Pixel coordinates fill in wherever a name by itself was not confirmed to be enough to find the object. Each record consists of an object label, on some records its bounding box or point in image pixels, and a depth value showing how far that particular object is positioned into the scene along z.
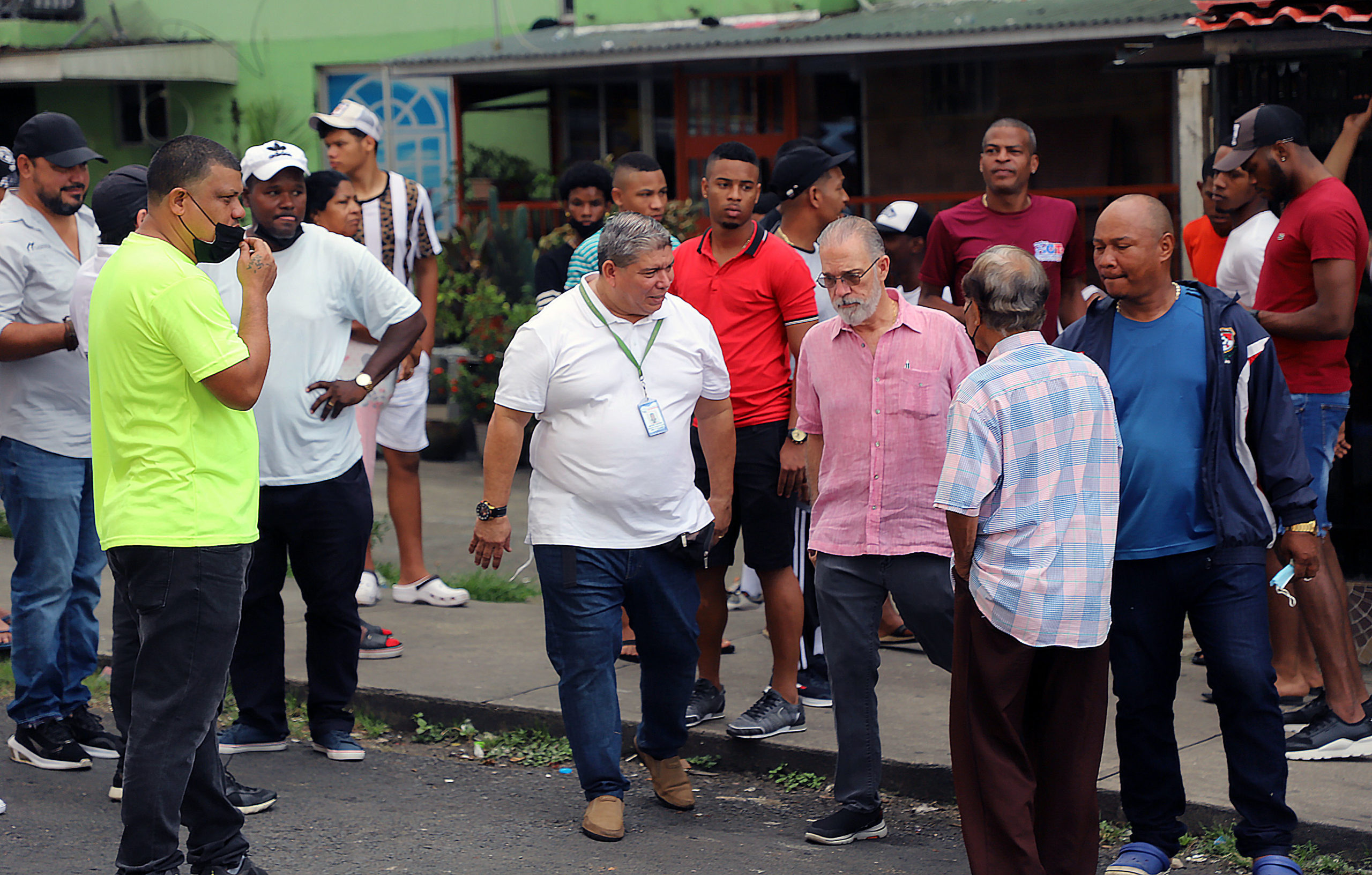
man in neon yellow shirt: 7.91
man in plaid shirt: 7.68
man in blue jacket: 8.18
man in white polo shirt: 9.41
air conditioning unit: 33.94
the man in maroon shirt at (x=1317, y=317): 10.05
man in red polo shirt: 11.04
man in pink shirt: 9.15
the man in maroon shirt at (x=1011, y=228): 11.77
